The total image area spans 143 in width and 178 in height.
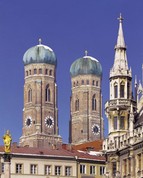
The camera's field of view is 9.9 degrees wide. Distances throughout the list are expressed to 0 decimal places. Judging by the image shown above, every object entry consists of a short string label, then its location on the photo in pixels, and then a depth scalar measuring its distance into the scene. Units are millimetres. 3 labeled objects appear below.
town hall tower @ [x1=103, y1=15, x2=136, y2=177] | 131875
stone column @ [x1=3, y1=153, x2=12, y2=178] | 108750
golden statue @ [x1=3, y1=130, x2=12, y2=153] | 109000
